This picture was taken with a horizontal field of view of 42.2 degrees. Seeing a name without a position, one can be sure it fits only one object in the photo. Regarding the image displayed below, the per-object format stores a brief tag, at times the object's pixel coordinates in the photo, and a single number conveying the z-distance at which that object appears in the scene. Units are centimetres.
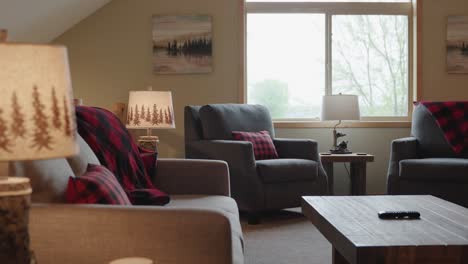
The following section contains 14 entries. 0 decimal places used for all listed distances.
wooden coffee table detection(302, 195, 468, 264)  190
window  597
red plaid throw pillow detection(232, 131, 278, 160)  477
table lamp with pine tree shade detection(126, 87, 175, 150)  462
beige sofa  154
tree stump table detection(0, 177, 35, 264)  109
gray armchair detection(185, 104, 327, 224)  437
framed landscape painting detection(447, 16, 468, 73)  584
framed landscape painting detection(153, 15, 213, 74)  575
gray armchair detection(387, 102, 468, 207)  450
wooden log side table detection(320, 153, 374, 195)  480
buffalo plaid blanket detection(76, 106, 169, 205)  248
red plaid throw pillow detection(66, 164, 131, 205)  179
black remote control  241
